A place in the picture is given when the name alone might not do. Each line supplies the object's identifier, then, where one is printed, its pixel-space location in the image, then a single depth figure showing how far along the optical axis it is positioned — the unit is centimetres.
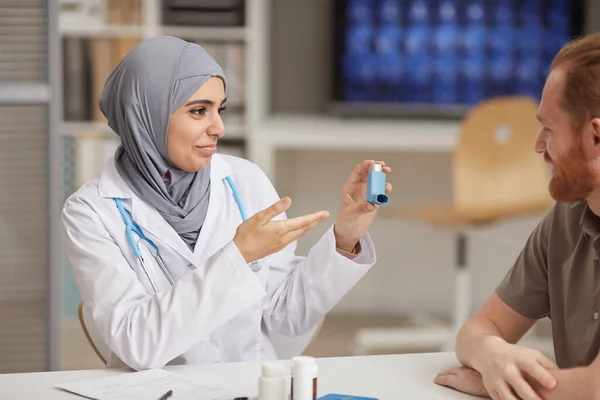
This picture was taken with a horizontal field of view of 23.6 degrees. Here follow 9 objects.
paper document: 228
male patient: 226
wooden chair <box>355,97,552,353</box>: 466
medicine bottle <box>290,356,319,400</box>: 217
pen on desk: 227
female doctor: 250
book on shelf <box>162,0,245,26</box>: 524
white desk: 232
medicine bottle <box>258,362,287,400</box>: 217
